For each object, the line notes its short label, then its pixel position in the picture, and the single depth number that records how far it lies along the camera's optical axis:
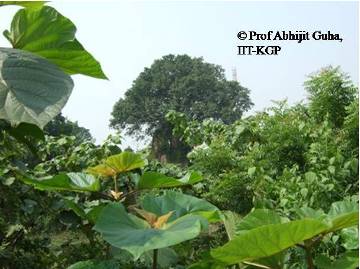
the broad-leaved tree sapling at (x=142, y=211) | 0.80
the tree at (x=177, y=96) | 31.75
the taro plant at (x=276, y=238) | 0.75
